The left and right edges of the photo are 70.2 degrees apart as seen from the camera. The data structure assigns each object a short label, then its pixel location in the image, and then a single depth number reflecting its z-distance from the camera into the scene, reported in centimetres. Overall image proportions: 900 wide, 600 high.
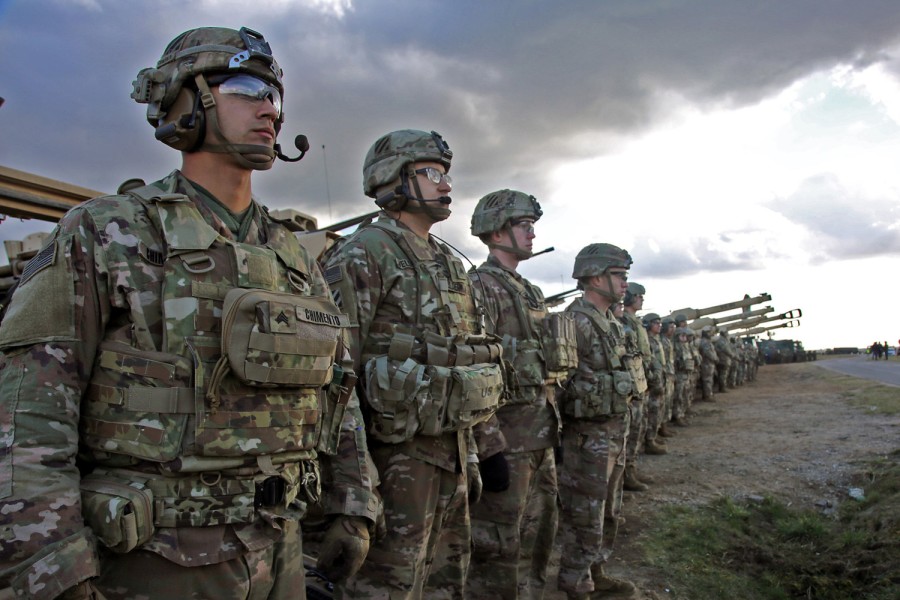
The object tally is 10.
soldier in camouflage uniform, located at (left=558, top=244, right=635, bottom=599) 553
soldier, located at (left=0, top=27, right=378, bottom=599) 166
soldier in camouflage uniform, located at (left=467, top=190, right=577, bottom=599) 429
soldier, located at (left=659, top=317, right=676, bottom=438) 1423
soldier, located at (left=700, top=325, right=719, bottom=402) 2401
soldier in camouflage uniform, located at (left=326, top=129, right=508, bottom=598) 310
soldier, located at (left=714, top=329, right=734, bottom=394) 2778
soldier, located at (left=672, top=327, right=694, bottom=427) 1764
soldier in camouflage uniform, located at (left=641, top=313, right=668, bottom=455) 1259
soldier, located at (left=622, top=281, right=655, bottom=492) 927
